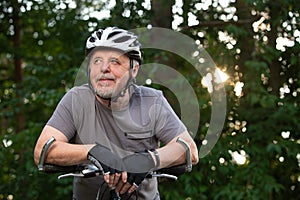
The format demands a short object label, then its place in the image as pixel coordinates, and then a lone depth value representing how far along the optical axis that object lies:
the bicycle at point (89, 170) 2.60
